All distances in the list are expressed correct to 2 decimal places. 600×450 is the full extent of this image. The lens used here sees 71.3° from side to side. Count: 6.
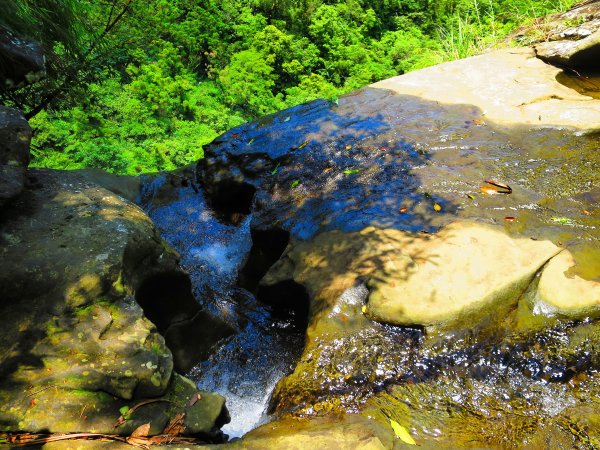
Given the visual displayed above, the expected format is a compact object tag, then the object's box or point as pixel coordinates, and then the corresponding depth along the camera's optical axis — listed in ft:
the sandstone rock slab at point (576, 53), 21.89
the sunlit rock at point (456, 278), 10.73
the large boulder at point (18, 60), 10.93
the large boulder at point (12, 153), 10.30
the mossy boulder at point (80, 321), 8.02
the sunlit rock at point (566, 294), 10.15
